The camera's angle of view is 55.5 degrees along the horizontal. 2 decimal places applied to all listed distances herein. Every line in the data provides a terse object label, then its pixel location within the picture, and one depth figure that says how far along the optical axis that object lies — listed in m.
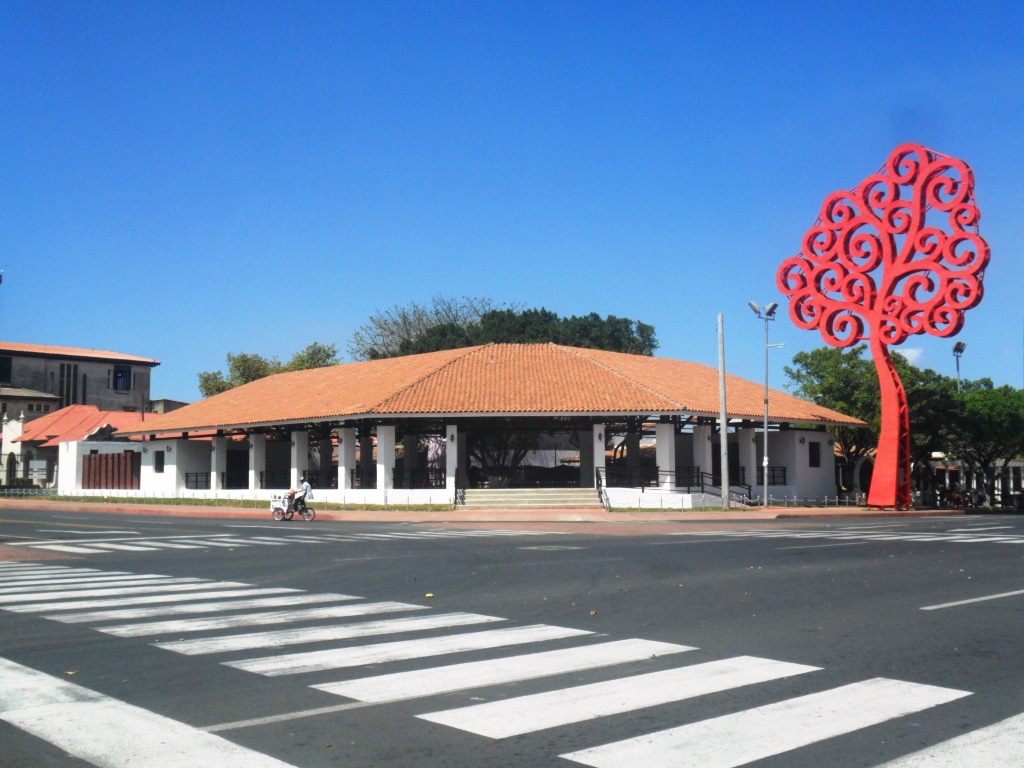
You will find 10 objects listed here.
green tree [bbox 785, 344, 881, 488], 54.88
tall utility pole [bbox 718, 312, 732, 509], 37.94
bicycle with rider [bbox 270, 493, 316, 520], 33.44
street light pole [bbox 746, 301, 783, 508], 39.19
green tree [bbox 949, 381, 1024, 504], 53.41
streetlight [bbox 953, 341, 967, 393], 86.75
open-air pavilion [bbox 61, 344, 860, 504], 42.28
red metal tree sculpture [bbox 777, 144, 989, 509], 37.06
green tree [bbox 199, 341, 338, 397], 80.32
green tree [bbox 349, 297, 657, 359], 69.19
